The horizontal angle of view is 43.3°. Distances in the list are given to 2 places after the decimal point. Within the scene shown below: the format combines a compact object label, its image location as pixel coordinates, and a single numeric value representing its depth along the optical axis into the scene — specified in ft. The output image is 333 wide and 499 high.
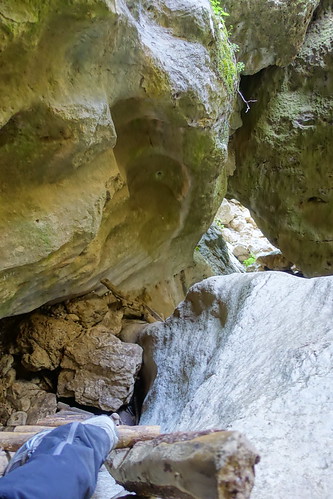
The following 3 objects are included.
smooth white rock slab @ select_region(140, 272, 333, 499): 5.62
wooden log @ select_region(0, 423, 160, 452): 7.30
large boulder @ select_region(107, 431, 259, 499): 3.75
